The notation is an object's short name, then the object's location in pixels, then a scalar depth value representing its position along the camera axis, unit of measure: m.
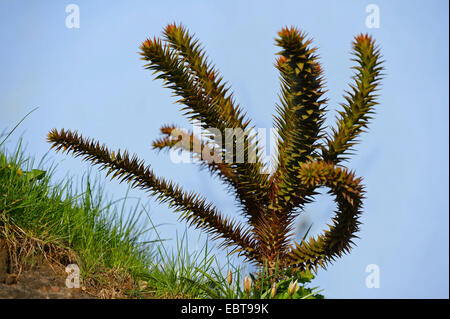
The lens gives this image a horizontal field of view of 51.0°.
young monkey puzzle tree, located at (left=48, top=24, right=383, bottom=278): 2.15
